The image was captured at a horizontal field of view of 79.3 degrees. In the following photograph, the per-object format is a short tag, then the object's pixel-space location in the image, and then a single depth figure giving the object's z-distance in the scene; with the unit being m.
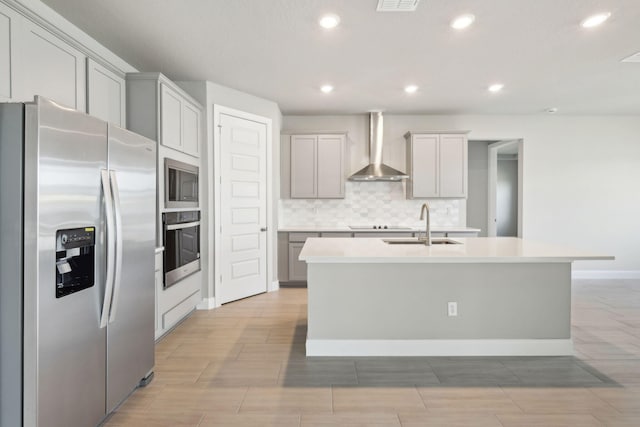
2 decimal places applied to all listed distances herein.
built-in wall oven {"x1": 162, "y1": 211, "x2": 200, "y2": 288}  3.46
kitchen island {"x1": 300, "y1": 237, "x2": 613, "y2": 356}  3.01
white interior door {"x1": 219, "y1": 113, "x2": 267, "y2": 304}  4.60
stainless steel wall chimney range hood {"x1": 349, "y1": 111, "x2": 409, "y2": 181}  5.71
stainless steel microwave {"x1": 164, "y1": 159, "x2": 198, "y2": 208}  3.49
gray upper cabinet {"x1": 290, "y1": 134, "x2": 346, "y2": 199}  5.74
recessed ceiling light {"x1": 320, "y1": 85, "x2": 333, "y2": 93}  4.62
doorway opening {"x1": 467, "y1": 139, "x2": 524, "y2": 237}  7.42
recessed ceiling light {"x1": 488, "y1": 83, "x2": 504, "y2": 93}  4.60
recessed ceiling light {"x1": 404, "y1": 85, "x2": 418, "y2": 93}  4.64
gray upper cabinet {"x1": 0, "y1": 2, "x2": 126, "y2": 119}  2.14
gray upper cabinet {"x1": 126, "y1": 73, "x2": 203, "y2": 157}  3.37
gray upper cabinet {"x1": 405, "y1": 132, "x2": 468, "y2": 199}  5.73
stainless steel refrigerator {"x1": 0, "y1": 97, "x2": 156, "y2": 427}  1.55
